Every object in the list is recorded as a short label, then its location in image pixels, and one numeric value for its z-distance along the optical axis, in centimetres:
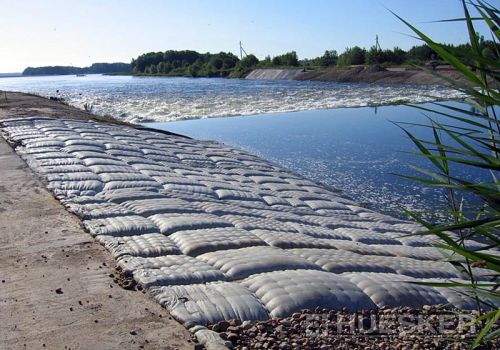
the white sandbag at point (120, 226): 400
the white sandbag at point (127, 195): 508
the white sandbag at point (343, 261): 366
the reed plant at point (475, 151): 139
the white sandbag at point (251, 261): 329
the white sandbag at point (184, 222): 417
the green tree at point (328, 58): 5718
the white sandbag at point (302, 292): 284
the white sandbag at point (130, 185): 555
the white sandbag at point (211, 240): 373
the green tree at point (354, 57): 5112
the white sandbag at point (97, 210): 446
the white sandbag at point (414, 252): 470
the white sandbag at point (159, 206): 462
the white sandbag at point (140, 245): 357
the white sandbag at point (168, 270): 308
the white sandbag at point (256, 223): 459
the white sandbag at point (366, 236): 498
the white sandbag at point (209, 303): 265
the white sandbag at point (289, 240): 411
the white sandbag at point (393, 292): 312
